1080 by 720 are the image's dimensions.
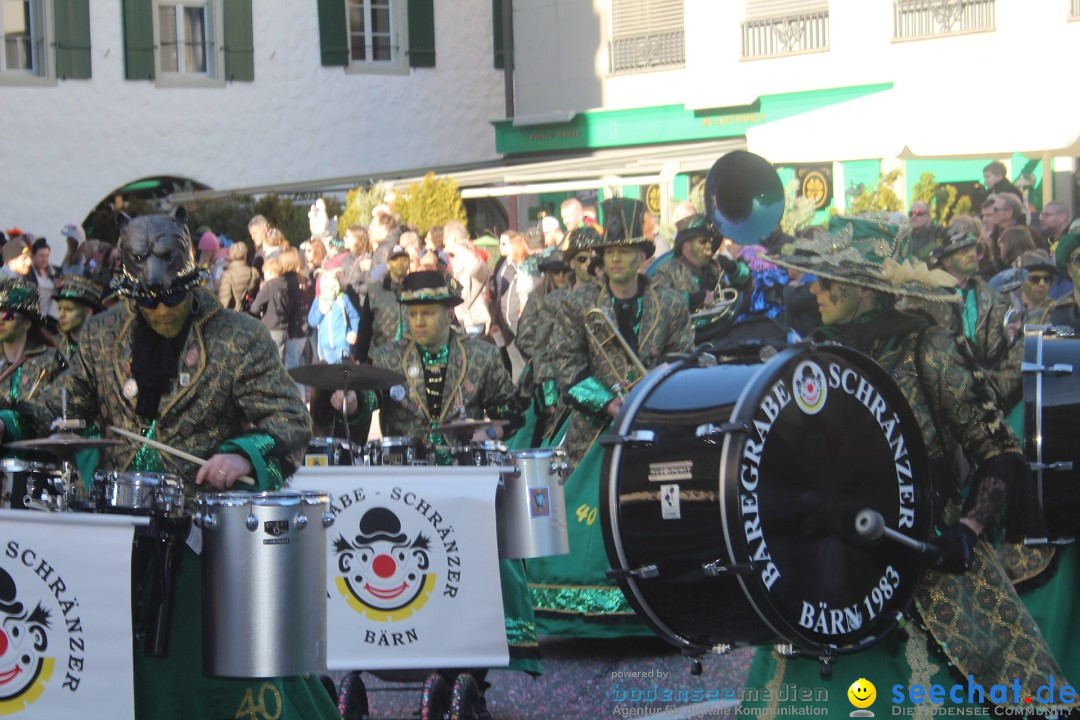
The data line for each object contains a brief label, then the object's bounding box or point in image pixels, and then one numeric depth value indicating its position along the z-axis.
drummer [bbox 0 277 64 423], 7.47
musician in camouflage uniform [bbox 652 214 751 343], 11.02
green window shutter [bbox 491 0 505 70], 27.38
